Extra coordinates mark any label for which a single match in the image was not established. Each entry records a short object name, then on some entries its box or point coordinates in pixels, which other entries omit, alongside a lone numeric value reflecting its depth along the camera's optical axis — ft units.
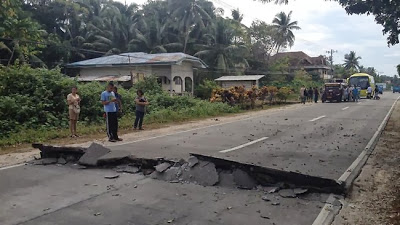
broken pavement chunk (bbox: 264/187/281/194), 20.29
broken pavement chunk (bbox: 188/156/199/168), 23.26
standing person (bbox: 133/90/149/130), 47.49
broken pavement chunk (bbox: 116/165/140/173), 24.41
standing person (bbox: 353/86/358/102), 125.49
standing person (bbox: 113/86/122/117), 38.60
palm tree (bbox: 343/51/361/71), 322.96
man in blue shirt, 37.42
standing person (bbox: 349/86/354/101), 126.91
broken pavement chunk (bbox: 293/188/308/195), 19.80
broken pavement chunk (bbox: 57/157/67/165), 26.69
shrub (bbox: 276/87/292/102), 120.06
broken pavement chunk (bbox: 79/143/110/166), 25.67
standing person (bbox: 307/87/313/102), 137.90
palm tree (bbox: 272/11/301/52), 195.31
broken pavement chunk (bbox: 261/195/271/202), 18.95
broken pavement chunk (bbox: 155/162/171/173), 23.66
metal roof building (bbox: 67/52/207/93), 106.83
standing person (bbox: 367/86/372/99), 150.69
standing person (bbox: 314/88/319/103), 123.34
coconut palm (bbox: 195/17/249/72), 147.54
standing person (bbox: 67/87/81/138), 41.25
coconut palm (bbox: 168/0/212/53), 147.02
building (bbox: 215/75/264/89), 126.31
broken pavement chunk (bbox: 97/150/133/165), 25.61
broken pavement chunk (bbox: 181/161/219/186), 21.79
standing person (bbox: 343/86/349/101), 125.59
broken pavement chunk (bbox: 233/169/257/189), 21.22
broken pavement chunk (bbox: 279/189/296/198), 19.58
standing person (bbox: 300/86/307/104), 119.19
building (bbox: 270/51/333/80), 254.68
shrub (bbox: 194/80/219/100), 124.26
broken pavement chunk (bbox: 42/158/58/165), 26.68
